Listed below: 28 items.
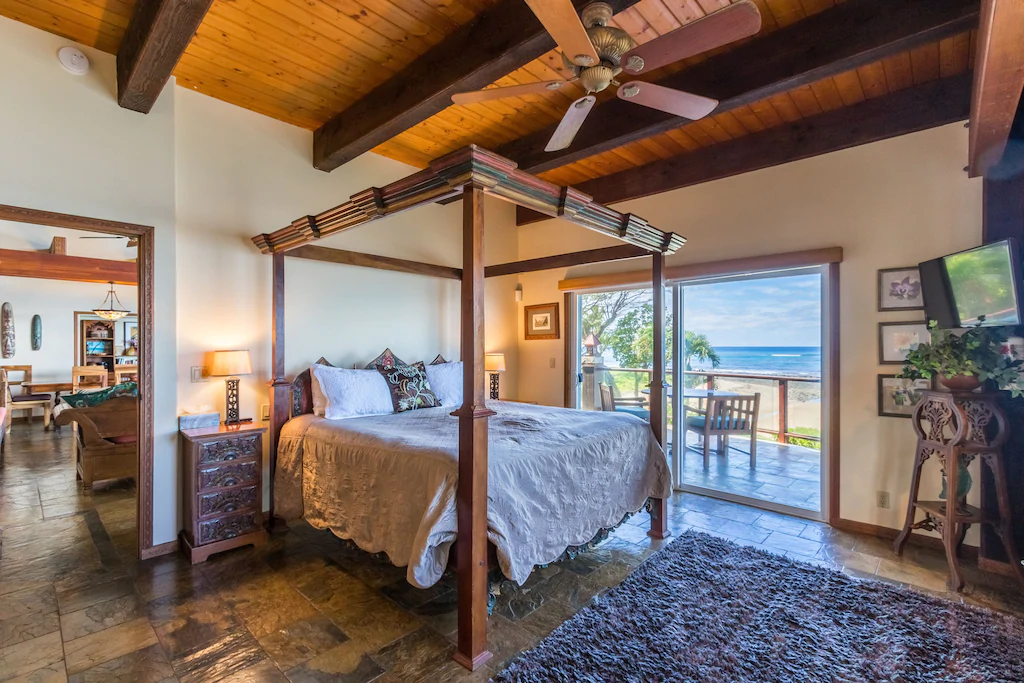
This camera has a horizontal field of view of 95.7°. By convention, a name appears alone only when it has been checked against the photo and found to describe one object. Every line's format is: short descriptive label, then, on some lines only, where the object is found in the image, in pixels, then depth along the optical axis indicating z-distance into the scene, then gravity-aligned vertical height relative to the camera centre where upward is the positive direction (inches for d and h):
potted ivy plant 101.4 -5.0
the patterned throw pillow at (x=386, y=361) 159.3 -6.8
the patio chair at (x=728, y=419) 162.7 -27.9
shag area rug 75.1 -53.7
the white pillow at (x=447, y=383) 166.6 -14.9
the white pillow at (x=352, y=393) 133.9 -15.1
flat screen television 100.5 +12.1
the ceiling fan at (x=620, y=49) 61.9 +44.2
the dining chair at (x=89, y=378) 276.7 -20.9
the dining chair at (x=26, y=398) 256.1 -31.0
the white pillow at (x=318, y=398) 134.0 -16.2
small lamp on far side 189.5 -8.8
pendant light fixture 269.9 +18.9
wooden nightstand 112.3 -36.7
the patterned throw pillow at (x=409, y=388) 149.2 -15.2
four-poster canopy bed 78.1 +17.1
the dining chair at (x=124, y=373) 275.4 -17.8
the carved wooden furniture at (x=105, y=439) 162.1 -34.0
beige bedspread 84.4 -30.3
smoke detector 104.3 +64.5
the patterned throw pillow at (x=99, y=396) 177.3 -20.7
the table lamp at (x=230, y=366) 121.7 -6.1
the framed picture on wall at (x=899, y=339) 123.5 +0.2
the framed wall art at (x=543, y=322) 205.6 +9.0
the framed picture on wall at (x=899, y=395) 121.0 -14.7
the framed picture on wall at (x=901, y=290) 123.8 +13.6
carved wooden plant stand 103.3 -25.6
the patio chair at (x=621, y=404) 184.5 -25.6
